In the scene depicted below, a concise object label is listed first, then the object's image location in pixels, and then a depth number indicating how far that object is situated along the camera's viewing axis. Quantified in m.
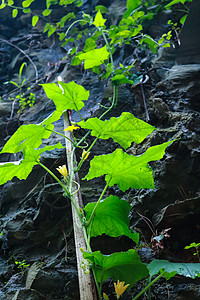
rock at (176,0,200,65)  1.98
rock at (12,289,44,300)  1.16
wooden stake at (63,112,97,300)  0.86
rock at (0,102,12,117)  2.54
